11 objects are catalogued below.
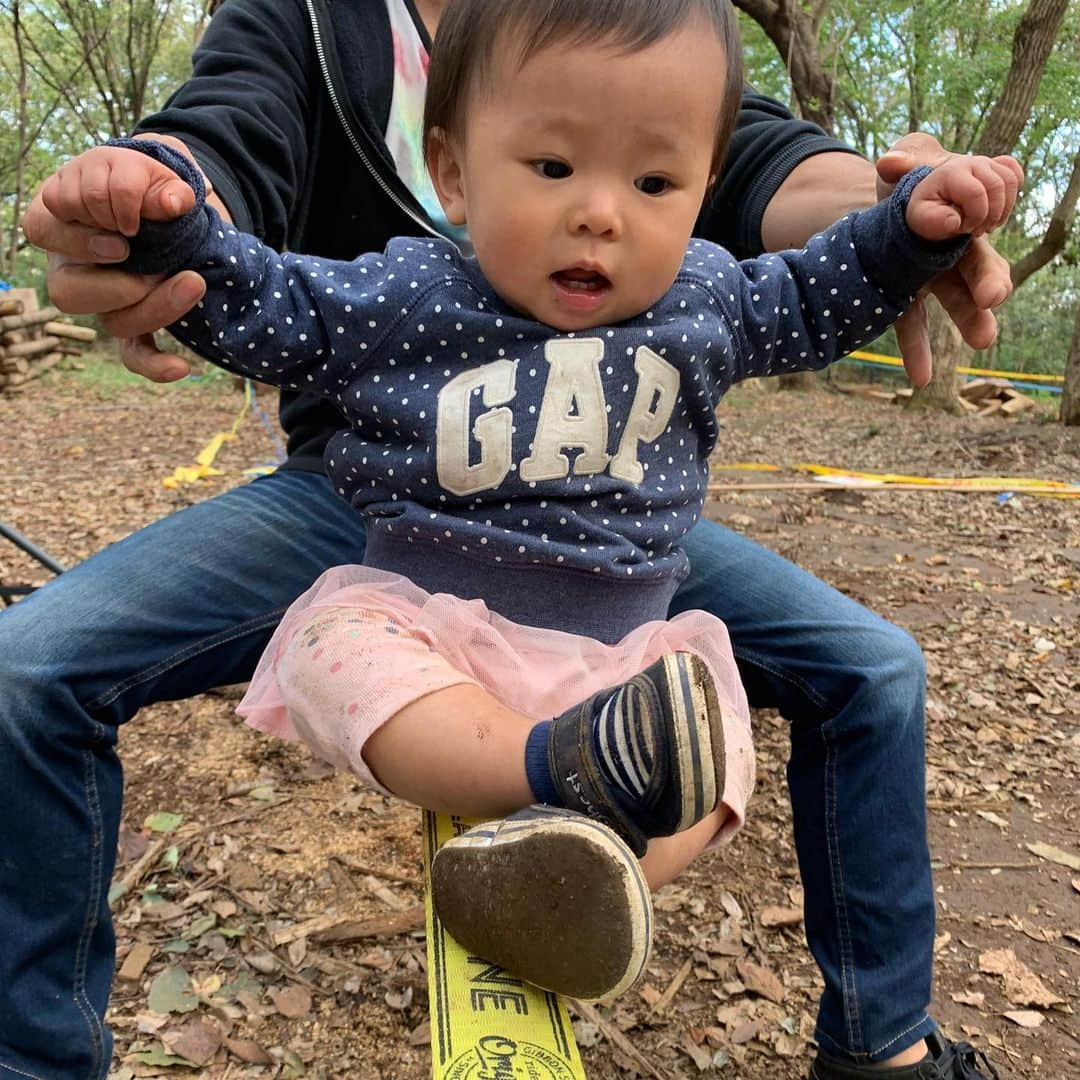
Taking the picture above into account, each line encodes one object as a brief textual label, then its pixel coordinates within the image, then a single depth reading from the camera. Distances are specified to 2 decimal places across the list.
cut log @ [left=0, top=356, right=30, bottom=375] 10.09
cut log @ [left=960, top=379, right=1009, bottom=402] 12.50
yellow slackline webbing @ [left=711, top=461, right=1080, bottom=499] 5.96
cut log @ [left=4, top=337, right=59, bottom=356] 10.30
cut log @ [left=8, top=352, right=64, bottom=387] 10.03
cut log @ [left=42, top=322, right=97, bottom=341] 11.55
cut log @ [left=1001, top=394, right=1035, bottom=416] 11.76
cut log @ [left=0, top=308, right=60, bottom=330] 10.41
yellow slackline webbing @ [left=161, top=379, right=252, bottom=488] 5.76
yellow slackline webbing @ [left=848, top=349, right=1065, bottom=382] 16.73
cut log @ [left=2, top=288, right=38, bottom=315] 11.17
